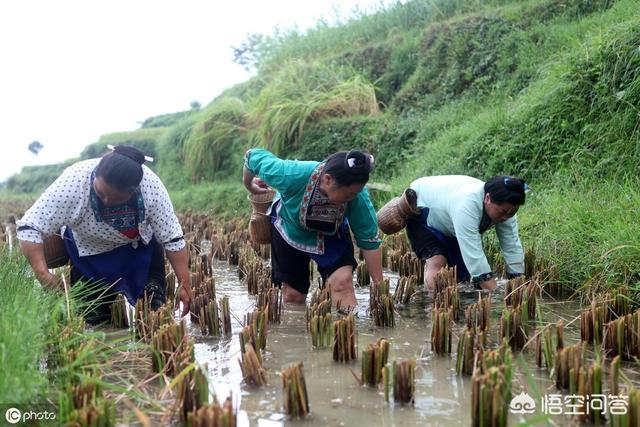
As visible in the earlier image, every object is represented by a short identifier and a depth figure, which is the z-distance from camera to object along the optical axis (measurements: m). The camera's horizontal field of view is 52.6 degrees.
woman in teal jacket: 4.39
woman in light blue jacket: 4.53
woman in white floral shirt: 3.73
